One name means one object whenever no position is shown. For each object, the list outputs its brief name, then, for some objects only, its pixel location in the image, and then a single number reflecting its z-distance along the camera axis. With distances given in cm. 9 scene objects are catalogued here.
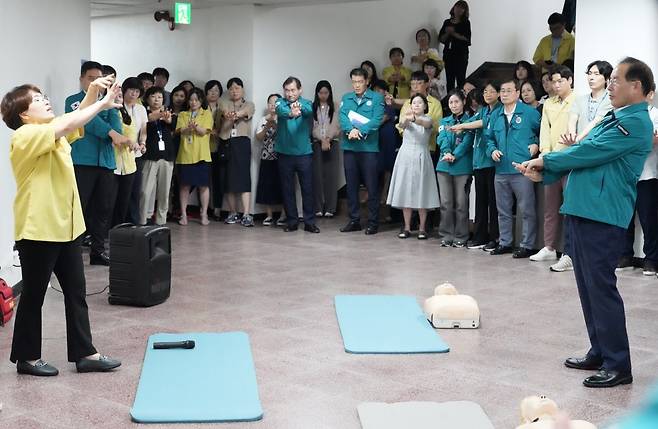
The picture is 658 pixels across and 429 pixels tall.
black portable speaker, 606
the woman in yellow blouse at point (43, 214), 414
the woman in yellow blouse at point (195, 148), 1041
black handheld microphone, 496
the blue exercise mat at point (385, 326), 504
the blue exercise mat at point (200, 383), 389
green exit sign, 1048
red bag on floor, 552
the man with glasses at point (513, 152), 819
